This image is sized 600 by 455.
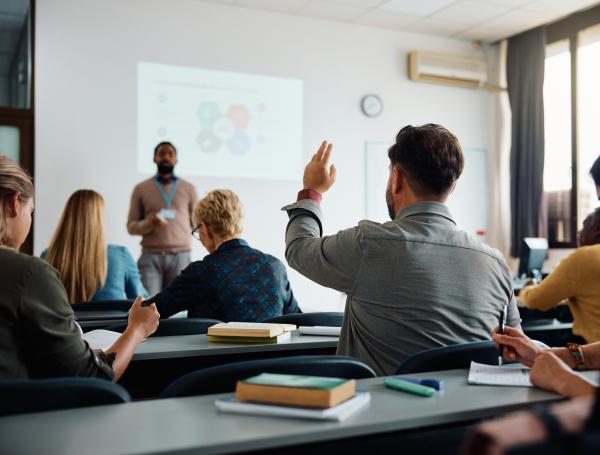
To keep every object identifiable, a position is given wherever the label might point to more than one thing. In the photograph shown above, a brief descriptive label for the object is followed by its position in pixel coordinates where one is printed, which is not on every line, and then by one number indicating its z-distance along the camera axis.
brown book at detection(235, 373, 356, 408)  1.13
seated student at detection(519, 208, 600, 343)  2.98
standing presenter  5.63
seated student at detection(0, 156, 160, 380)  1.42
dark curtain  7.02
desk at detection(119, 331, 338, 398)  2.20
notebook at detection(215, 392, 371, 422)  1.10
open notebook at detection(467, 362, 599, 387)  1.40
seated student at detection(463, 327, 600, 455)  0.62
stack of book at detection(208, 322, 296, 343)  2.20
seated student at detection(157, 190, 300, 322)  2.71
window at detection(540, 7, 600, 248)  6.62
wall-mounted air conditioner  7.09
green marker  1.30
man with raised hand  1.79
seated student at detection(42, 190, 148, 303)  3.41
